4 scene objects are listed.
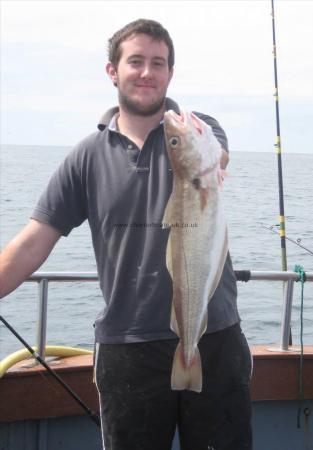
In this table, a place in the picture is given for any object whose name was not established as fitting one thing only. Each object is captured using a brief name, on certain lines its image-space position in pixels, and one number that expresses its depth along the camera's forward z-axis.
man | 2.85
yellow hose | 3.92
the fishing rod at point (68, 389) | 3.76
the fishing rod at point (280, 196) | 5.91
